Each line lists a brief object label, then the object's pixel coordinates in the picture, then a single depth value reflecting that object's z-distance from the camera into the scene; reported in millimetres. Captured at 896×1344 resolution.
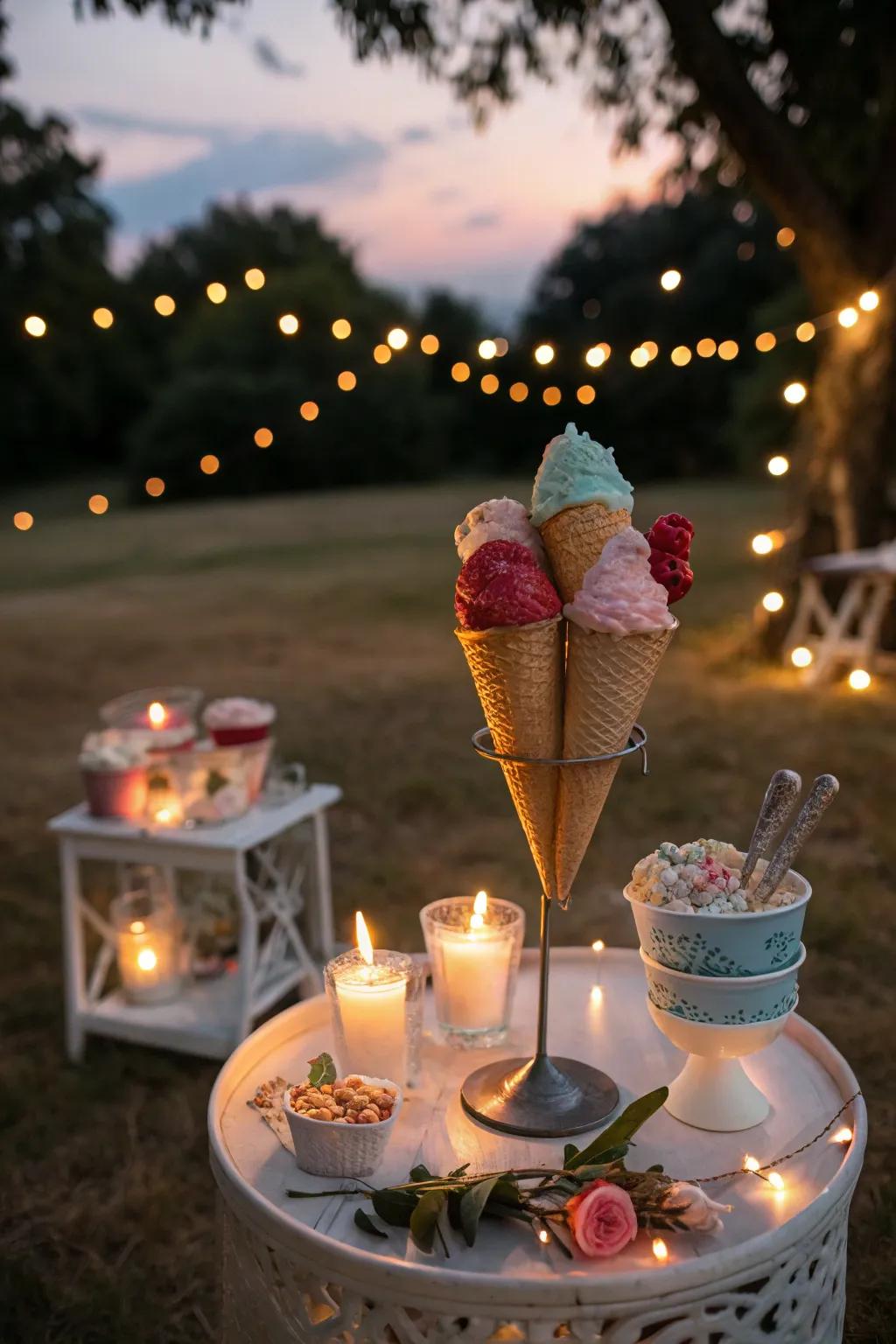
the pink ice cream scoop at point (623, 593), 1316
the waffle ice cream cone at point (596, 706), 1363
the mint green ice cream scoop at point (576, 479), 1325
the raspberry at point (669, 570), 1375
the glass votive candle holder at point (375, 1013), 1545
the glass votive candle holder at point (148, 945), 2873
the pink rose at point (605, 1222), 1223
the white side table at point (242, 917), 2711
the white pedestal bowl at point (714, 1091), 1460
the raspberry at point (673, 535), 1378
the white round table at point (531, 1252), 1178
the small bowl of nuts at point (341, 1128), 1382
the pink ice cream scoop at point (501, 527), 1374
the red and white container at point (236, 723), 2889
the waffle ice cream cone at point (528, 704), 1329
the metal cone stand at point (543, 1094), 1504
